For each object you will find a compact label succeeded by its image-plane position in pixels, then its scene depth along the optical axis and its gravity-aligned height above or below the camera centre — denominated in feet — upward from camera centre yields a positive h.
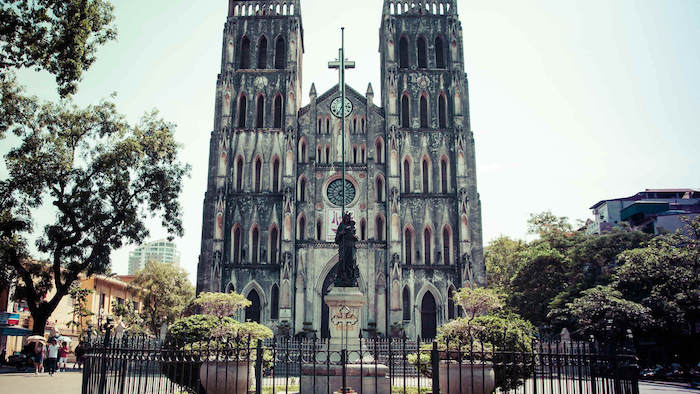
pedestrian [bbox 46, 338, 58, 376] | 66.80 -5.22
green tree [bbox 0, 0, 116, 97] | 39.34 +18.37
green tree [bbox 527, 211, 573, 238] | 144.40 +21.45
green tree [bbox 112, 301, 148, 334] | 138.51 -0.90
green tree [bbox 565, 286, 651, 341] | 81.25 +0.13
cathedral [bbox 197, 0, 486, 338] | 104.06 +23.87
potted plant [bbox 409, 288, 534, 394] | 43.42 -2.87
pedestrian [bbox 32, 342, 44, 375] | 67.05 -5.42
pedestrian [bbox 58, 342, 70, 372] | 88.15 -6.76
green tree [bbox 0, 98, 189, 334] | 80.79 +17.39
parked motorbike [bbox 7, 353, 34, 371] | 78.74 -6.73
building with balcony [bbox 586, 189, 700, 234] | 136.49 +26.79
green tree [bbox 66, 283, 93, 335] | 95.48 +1.58
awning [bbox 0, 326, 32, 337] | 90.63 -3.03
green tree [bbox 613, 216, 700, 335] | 79.92 +4.57
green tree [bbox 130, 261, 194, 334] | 142.51 +4.79
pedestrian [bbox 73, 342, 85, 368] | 85.71 -6.38
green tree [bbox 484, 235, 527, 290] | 139.33 +12.71
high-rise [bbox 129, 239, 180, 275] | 630.33 +49.37
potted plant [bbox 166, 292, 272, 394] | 42.09 -2.36
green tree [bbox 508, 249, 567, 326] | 111.86 +6.01
